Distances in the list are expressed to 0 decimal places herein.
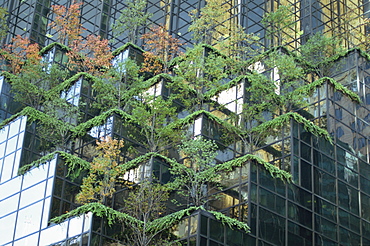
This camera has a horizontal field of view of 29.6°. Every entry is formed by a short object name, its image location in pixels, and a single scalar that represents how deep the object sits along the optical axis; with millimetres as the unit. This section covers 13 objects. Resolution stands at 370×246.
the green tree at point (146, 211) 42438
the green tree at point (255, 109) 50469
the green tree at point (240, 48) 59625
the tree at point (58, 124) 50938
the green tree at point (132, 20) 65625
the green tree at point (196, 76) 54406
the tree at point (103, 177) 44438
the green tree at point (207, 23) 64438
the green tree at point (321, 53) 60031
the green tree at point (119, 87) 55656
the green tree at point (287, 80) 53000
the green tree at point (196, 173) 44562
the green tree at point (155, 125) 49750
